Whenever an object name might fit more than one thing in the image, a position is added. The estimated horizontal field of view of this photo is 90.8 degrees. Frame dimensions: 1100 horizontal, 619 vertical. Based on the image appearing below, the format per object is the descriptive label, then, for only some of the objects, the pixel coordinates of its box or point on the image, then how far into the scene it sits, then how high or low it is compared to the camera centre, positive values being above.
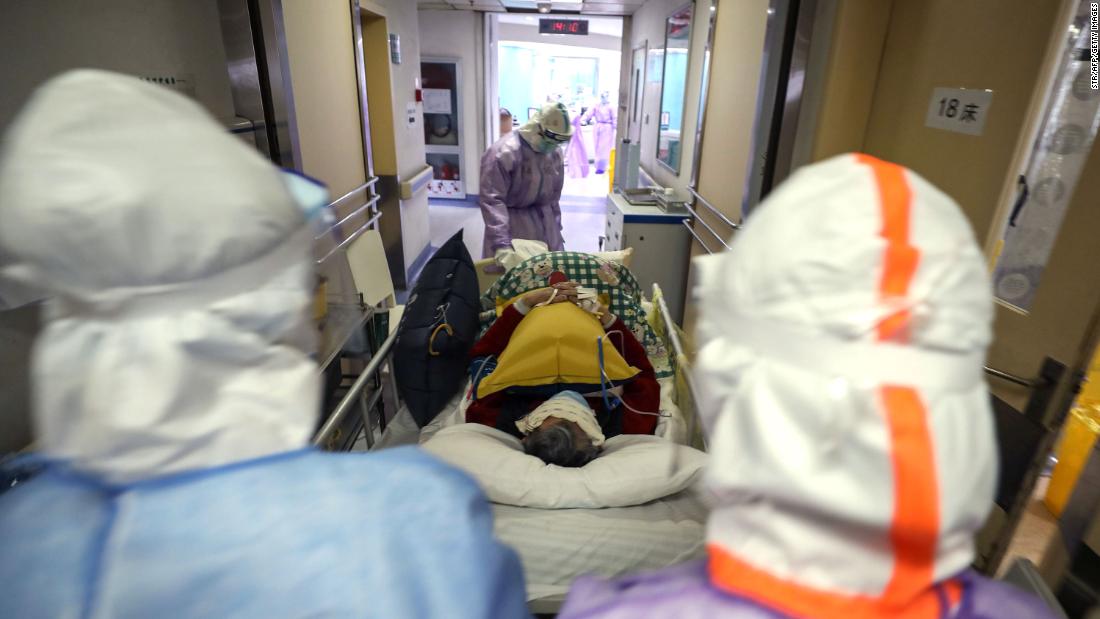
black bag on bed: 1.93 -0.81
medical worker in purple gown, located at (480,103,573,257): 3.41 -0.40
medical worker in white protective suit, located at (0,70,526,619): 0.54 -0.30
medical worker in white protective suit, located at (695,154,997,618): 0.50 -0.25
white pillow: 1.43 -0.93
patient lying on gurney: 1.69 -0.94
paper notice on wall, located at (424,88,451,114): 7.20 +0.12
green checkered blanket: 2.40 -0.71
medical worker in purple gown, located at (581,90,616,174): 10.41 -0.24
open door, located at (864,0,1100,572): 1.21 -0.14
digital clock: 6.68 +1.01
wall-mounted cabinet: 7.12 -0.20
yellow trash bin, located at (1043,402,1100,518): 2.14 -1.24
